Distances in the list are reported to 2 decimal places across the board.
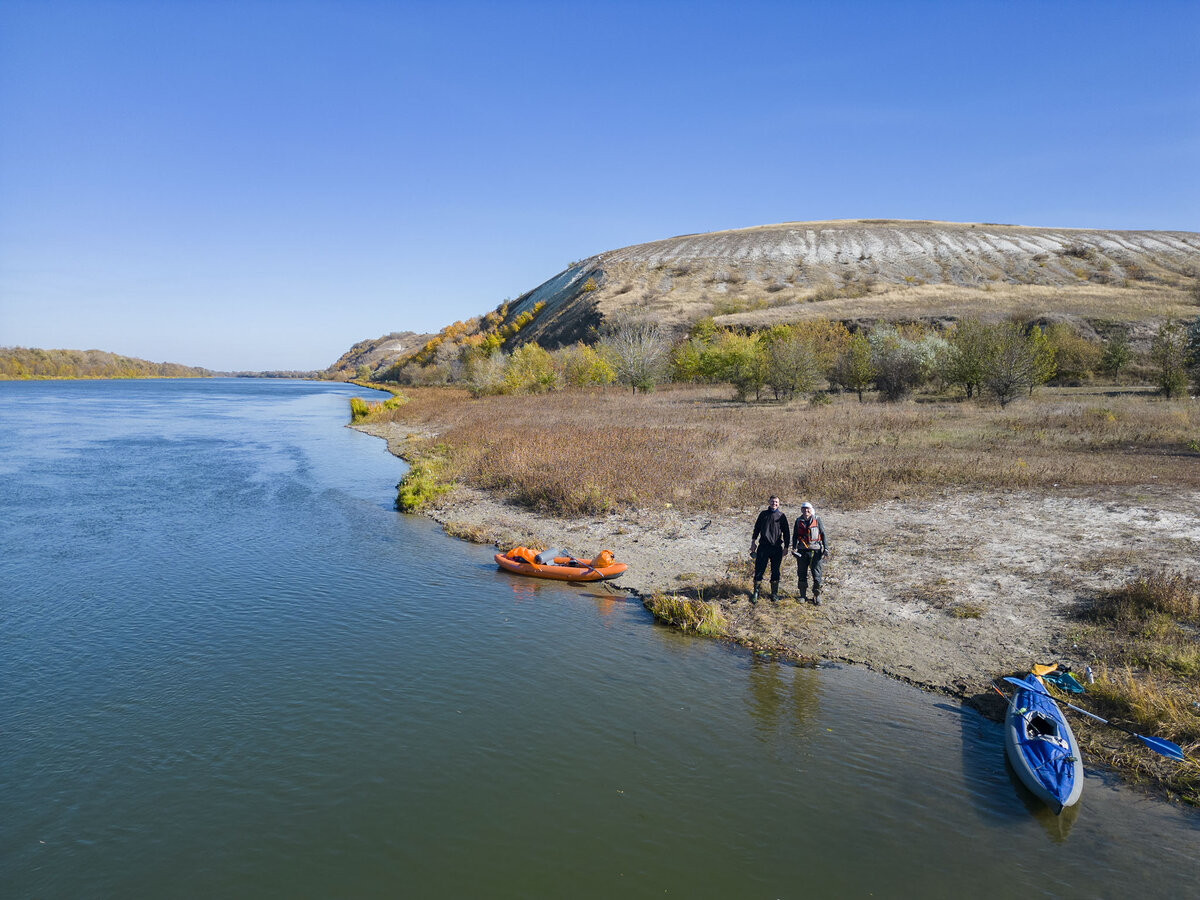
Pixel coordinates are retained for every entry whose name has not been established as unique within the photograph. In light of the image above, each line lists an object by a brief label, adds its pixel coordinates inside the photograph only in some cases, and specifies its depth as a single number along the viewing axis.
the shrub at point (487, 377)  67.56
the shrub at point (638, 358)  62.75
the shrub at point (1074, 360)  56.28
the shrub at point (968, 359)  45.31
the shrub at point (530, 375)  66.44
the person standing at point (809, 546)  13.79
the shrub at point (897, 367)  49.59
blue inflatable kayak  8.33
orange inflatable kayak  17.17
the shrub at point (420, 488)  25.88
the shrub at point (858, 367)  49.47
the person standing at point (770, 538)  13.74
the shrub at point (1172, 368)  41.59
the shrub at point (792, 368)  50.06
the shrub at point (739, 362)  52.91
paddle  8.76
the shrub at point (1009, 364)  41.88
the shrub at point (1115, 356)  53.22
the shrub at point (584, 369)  68.50
